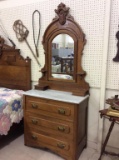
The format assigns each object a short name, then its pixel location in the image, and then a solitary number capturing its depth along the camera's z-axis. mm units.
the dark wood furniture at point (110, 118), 1275
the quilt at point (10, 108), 1655
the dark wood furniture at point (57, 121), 1505
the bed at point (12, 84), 1701
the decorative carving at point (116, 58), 1540
